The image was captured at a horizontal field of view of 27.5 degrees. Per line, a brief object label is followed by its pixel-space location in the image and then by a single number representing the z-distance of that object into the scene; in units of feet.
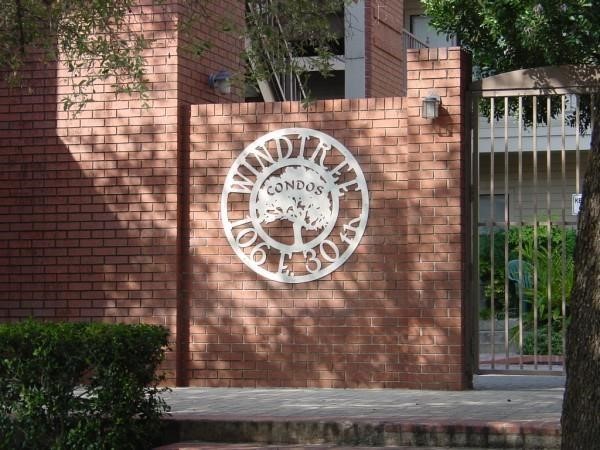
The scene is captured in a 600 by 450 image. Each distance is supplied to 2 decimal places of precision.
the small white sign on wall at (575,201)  38.45
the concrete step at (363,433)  28.96
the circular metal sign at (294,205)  39.55
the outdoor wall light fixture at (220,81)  43.50
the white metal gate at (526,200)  38.29
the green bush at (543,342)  53.52
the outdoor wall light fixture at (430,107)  38.19
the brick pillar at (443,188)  38.24
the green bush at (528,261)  56.75
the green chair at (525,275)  57.57
